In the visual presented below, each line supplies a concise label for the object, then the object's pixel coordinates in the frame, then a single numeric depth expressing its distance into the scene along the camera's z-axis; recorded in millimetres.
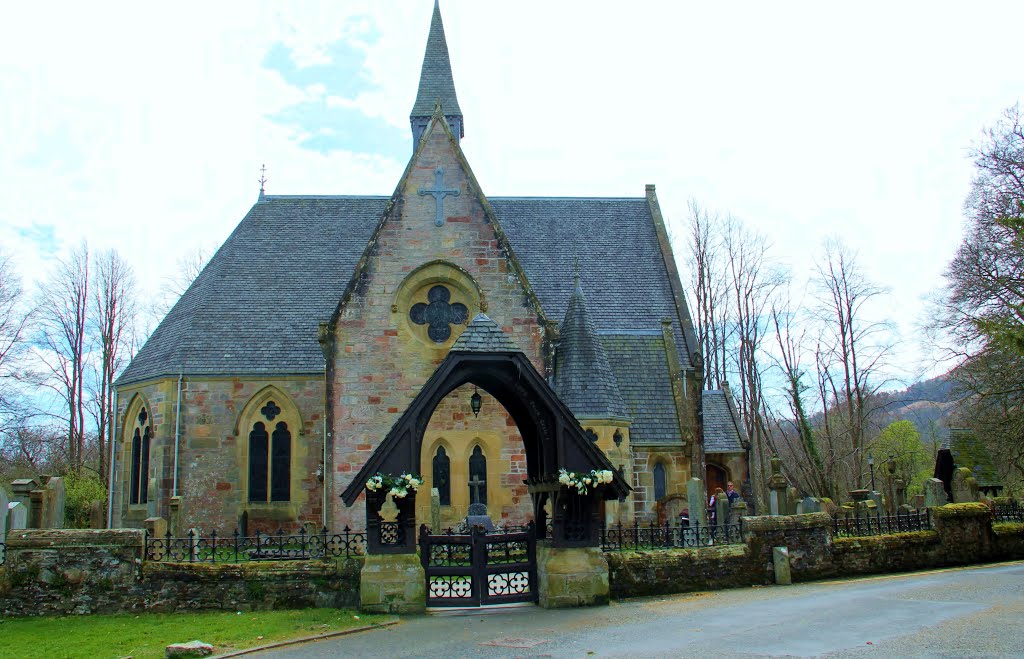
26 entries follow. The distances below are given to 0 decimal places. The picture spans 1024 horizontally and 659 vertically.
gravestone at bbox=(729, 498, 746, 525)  17919
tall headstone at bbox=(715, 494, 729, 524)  21594
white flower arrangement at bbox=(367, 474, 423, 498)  11570
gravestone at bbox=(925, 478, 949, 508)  19906
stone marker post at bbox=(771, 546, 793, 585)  13633
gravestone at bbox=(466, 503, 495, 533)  16875
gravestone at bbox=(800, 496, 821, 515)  19016
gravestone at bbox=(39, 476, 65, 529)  15703
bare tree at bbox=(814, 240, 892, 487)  37500
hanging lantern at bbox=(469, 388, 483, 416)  13634
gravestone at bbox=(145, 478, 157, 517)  22000
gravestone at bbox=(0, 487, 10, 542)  14352
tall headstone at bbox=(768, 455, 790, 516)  18953
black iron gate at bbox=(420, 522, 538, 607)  12047
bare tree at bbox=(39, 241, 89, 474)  38412
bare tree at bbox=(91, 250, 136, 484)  39219
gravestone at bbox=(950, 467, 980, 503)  18562
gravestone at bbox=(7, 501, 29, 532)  15312
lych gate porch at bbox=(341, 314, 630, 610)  11883
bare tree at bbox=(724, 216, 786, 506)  39594
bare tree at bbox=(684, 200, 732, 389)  41469
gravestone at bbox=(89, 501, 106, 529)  15219
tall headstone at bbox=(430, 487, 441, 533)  17688
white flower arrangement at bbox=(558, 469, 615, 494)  11992
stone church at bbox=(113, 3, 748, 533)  19172
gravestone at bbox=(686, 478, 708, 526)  20517
